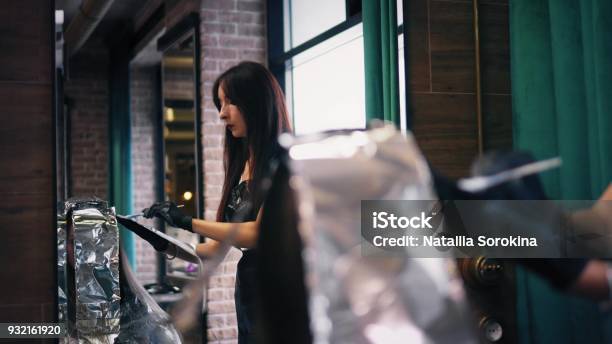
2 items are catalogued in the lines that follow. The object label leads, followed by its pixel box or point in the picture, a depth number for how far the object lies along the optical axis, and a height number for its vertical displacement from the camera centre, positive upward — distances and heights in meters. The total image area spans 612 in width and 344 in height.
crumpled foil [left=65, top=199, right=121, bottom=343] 1.45 -0.17
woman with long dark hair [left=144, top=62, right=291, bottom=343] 2.19 +0.14
